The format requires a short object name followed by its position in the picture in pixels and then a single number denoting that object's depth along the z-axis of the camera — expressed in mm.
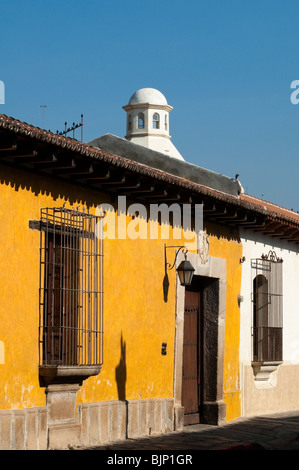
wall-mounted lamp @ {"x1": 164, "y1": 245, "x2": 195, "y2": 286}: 23957
